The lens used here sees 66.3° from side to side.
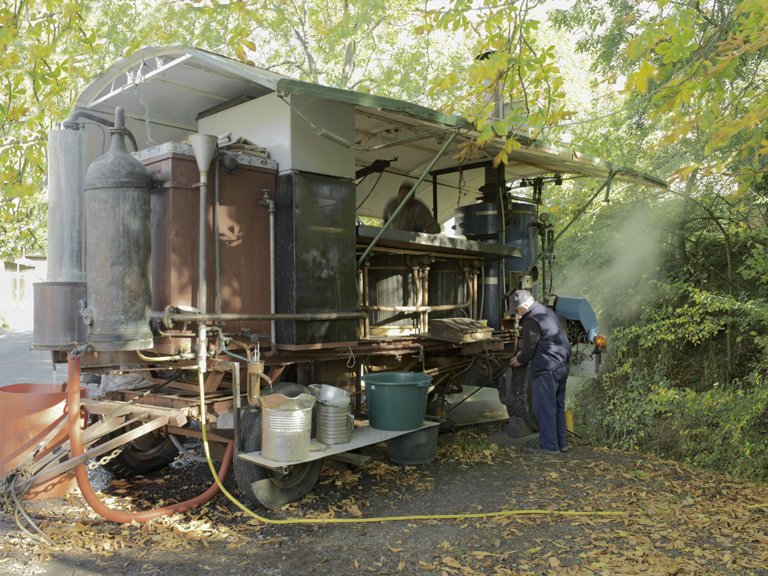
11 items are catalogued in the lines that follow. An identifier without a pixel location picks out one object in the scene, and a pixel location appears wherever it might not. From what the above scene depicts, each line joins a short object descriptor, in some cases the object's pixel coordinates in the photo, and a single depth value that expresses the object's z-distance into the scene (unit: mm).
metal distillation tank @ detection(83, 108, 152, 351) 4777
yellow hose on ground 4688
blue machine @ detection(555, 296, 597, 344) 9242
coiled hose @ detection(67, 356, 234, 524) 4426
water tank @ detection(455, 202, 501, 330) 8508
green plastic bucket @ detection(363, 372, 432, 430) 5898
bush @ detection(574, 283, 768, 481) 8516
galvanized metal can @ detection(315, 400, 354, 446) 5309
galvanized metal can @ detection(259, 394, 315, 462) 4766
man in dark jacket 7238
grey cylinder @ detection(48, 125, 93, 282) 5574
